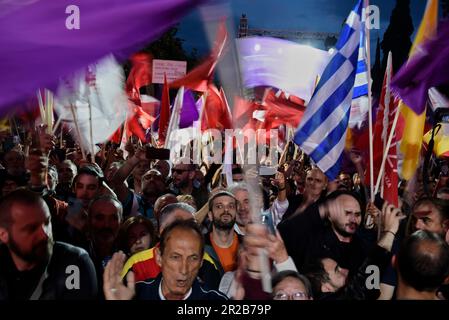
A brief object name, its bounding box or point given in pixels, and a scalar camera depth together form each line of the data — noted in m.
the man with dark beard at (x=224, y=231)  5.19
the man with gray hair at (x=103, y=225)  4.98
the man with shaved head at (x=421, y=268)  3.65
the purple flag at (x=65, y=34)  3.95
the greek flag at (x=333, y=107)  5.92
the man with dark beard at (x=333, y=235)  4.77
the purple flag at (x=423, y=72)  6.20
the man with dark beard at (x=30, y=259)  3.77
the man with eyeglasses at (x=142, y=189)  6.79
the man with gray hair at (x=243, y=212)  5.88
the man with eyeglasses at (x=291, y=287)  3.54
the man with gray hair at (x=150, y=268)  4.27
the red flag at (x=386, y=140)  6.41
